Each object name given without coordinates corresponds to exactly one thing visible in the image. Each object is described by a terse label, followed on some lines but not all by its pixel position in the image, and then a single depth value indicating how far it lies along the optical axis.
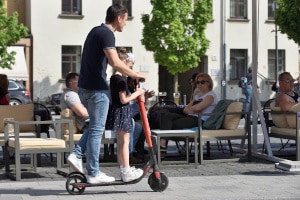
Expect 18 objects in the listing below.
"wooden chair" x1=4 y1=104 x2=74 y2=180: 10.65
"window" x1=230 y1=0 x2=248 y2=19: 48.19
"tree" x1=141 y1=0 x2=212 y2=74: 43.06
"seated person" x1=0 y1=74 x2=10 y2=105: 13.61
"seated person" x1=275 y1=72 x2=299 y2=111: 12.99
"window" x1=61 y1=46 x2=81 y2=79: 45.50
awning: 43.38
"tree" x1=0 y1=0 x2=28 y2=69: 40.62
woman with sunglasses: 12.97
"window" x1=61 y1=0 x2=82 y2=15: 45.22
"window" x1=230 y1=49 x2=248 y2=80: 48.44
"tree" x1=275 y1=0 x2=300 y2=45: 38.34
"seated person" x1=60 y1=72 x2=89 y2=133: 12.30
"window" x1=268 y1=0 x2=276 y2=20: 49.00
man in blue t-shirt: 9.32
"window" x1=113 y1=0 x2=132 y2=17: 46.22
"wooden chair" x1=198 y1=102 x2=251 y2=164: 12.51
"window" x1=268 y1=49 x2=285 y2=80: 49.31
